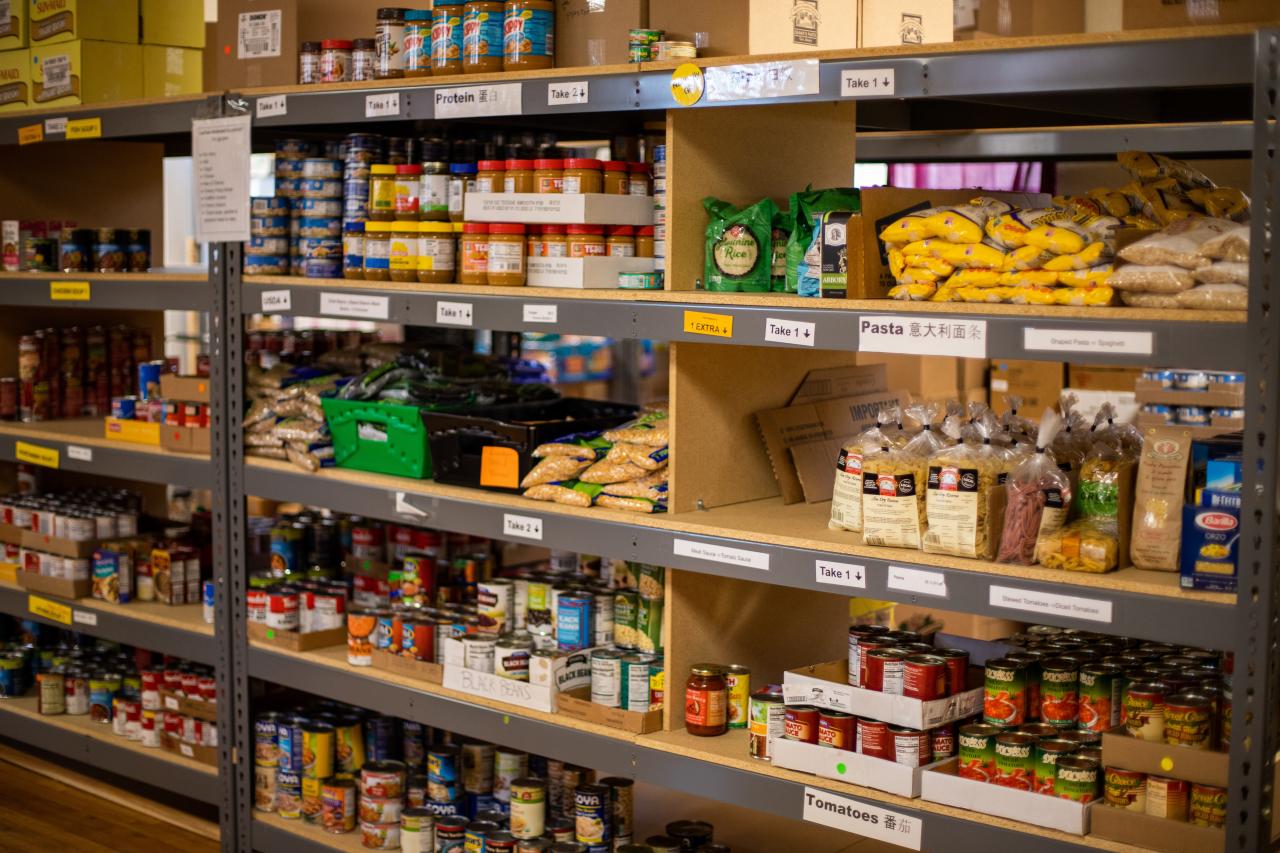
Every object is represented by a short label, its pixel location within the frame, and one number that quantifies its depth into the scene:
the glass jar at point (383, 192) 3.53
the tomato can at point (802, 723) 2.81
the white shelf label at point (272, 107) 3.69
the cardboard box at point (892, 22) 2.84
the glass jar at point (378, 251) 3.55
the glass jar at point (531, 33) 3.17
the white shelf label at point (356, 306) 3.48
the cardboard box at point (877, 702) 2.68
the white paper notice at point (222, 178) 3.82
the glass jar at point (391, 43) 3.45
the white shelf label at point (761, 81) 2.68
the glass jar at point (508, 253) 3.27
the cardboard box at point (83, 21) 4.48
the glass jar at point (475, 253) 3.32
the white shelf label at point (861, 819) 2.60
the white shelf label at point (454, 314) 3.29
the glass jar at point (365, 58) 3.56
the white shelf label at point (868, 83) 2.55
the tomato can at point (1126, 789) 2.41
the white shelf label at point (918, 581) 2.53
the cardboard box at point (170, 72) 4.72
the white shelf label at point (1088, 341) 2.24
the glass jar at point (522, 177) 3.25
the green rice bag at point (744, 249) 2.92
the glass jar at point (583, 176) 3.14
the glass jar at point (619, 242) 3.19
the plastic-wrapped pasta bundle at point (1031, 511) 2.50
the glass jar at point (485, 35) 3.24
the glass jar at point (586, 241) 3.16
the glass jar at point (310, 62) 3.69
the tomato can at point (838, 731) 2.75
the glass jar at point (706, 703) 3.00
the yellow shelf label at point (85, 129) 4.25
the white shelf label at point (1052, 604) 2.33
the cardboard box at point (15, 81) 4.69
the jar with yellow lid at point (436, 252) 3.43
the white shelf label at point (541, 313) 3.13
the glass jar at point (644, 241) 3.22
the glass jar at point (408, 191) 3.49
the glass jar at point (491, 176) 3.31
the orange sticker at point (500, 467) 3.36
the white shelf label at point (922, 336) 2.43
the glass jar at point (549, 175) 3.20
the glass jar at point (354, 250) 3.65
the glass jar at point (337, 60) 3.62
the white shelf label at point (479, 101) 3.15
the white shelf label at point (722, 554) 2.80
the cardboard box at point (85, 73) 4.51
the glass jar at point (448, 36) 3.32
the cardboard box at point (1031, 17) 3.54
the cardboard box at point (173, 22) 4.68
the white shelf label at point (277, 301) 3.73
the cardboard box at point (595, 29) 3.08
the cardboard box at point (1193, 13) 2.23
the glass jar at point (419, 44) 3.41
